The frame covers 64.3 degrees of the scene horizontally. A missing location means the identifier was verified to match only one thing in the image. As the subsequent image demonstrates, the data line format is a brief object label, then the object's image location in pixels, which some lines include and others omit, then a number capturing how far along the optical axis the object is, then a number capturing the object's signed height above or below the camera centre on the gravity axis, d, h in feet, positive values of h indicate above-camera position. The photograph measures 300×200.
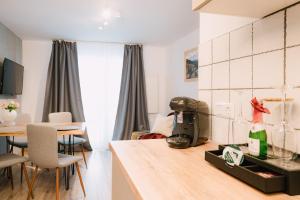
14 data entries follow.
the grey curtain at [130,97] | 17.20 -0.02
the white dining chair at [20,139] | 11.48 -2.18
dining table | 8.83 -1.29
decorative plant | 10.53 -0.43
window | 16.90 +0.84
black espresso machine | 4.24 -0.51
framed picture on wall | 13.76 +1.96
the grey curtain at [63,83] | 15.84 +0.91
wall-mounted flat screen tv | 12.40 +1.02
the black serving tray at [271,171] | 2.23 -0.77
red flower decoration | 2.82 -0.11
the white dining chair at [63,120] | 12.23 -1.26
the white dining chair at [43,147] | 7.83 -1.70
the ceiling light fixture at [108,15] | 10.33 +3.71
